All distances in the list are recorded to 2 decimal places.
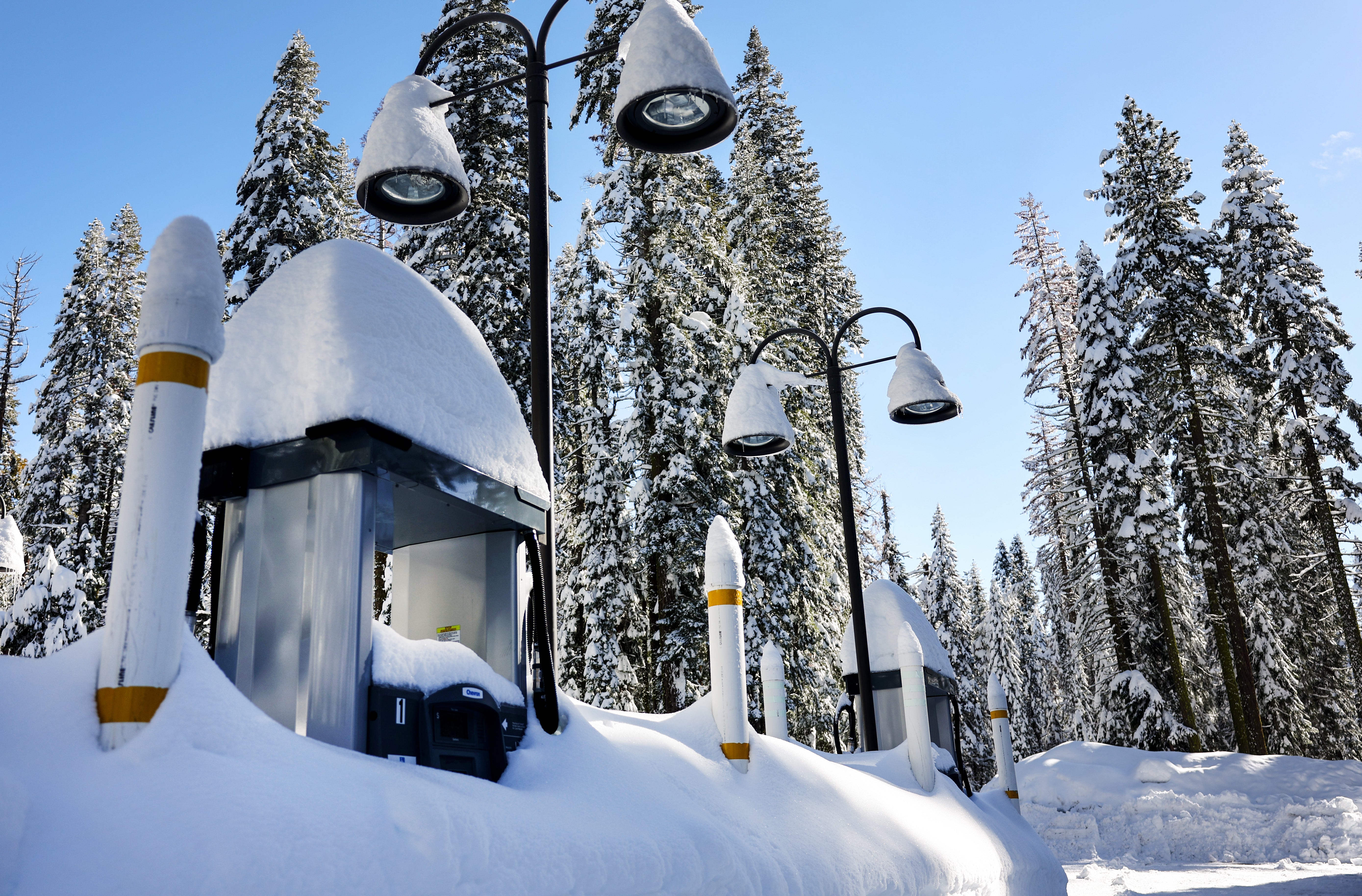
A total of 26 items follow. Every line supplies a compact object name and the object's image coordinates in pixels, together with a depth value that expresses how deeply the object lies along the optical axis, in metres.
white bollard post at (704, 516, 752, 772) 5.33
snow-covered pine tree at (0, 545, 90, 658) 17.89
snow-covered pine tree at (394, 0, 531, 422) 16.64
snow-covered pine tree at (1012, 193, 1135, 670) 25.78
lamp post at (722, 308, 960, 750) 10.17
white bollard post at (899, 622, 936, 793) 7.64
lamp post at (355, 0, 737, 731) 5.73
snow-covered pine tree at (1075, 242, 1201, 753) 23.92
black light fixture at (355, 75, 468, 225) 5.96
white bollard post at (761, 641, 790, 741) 9.12
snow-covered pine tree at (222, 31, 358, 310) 18.41
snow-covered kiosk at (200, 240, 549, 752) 3.91
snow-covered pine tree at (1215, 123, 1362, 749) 23.50
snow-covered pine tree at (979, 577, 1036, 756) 39.03
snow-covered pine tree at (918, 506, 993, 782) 33.31
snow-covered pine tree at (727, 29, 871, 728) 18.69
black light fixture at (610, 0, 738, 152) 5.68
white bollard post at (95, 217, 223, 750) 2.68
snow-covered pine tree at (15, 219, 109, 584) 22.72
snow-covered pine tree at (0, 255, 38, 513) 27.42
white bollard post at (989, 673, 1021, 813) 9.93
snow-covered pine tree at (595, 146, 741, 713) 17.19
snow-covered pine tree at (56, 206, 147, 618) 21.27
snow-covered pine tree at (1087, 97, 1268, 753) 24.23
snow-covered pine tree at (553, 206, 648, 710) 17.05
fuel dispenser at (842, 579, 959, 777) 10.70
